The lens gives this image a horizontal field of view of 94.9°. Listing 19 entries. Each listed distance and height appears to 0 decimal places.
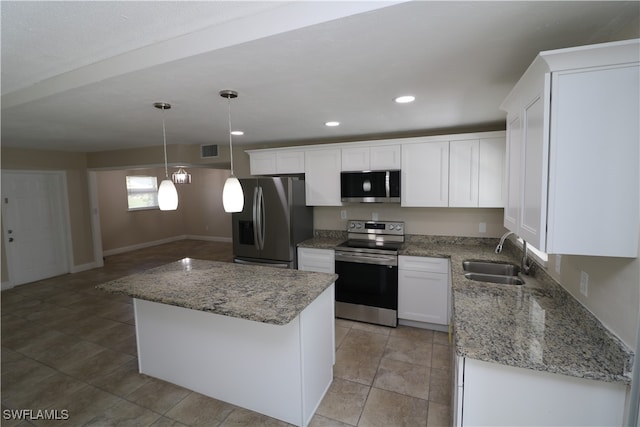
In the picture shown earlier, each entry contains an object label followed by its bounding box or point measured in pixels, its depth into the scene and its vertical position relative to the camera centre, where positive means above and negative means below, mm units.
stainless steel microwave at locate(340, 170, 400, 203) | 3406 +81
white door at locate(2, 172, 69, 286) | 4922 -432
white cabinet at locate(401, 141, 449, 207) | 3277 +204
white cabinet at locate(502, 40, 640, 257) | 1115 +157
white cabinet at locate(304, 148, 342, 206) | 3738 +230
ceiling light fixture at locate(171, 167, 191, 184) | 5041 +348
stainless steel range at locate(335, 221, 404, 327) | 3297 -1019
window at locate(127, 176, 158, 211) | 7742 +162
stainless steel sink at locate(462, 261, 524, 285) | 2453 -730
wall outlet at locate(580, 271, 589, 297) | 1503 -494
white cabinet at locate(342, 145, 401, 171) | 3455 +430
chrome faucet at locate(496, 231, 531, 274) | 2403 -608
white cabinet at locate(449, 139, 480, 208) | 3150 +205
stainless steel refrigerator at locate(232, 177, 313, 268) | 3621 -309
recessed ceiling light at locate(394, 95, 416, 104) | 2258 +734
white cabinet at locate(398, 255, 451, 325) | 3133 -1057
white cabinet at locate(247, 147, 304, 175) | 3934 +466
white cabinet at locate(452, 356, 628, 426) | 1220 -917
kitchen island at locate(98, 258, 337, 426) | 1917 -1017
